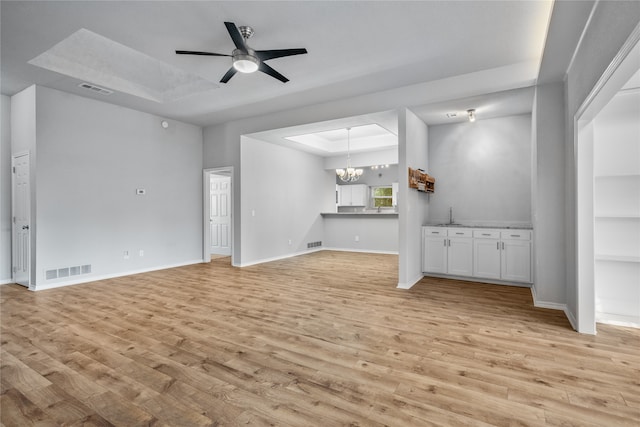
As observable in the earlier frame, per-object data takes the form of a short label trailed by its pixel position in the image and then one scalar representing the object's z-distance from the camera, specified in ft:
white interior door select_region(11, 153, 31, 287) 15.83
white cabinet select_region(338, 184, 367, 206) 32.14
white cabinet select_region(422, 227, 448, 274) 17.47
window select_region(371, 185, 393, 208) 31.60
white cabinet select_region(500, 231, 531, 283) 15.38
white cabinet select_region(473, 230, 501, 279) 16.11
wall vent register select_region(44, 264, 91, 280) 15.74
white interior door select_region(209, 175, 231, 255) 26.99
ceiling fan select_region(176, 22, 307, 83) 10.27
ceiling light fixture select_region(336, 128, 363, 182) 26.84
